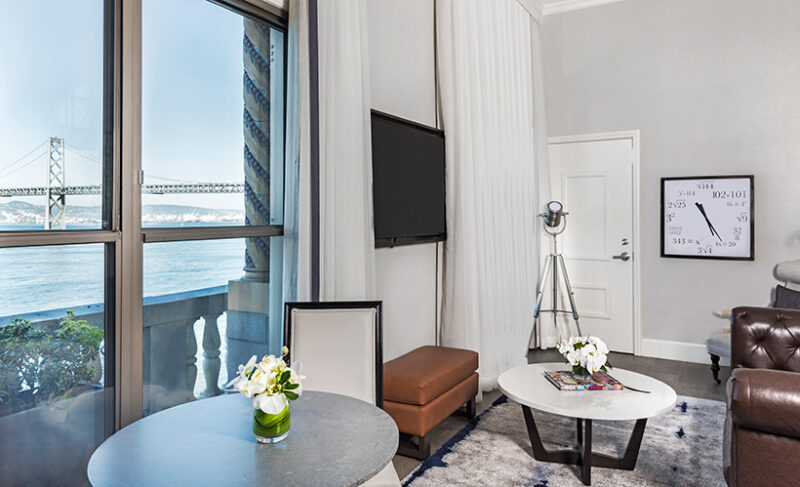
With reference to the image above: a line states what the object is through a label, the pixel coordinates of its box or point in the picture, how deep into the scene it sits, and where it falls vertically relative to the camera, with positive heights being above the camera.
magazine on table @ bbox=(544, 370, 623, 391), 2.70 -0.71
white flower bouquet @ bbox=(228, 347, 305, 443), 1.37 -0.38
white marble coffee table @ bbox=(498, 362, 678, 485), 2.38 -0.75
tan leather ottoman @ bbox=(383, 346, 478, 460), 2.73 -0.80
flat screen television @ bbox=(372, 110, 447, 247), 3.09 +0.40
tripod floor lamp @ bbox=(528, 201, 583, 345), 5.05 -0.19
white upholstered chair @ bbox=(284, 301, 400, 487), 2.21 -0.43
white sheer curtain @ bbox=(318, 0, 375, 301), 2.61 +0.45
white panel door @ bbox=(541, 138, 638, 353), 5.02 +0.13
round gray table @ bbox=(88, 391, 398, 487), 1.23 -0.53
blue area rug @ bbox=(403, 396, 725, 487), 2.50 -1.09
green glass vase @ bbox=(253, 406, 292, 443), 1.39 -0.48
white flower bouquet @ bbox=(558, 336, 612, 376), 2.71 -0.57
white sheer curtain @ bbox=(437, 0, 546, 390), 3.79 +0.52
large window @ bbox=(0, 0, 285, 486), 1.74 +0.11
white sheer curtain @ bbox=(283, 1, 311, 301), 2.52 +0.37
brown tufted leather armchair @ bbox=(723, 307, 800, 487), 1.59 -0.58
